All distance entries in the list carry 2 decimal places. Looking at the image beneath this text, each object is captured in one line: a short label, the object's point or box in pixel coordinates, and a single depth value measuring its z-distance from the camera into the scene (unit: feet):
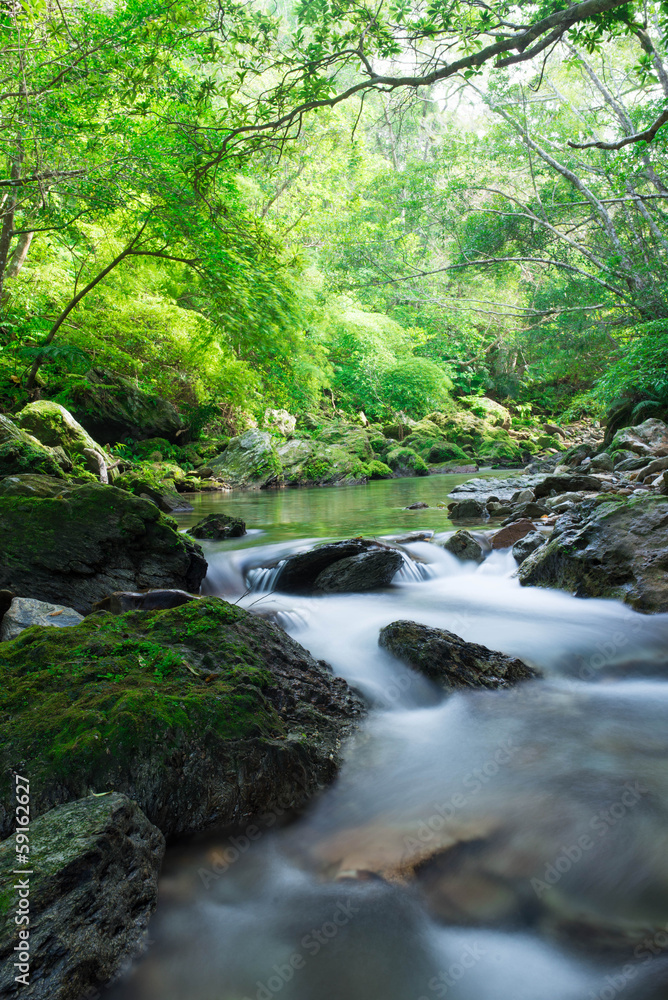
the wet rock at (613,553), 16.07
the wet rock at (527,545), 22.30
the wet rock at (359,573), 19.52
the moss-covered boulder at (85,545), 15.87
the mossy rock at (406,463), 73.87
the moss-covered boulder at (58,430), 36.04
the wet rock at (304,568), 20.04
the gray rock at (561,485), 34.09
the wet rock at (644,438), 45.16
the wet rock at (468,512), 34.32
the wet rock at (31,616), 11.91
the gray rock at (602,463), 42.32
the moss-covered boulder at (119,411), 50.72
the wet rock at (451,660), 12.23
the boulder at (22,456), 26.61
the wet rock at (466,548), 23.71
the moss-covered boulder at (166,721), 7.23
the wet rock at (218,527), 28.96
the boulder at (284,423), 67.20
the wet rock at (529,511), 28.94
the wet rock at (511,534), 24.98
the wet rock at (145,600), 13.91
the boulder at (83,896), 5.07
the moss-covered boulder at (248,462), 59.57
